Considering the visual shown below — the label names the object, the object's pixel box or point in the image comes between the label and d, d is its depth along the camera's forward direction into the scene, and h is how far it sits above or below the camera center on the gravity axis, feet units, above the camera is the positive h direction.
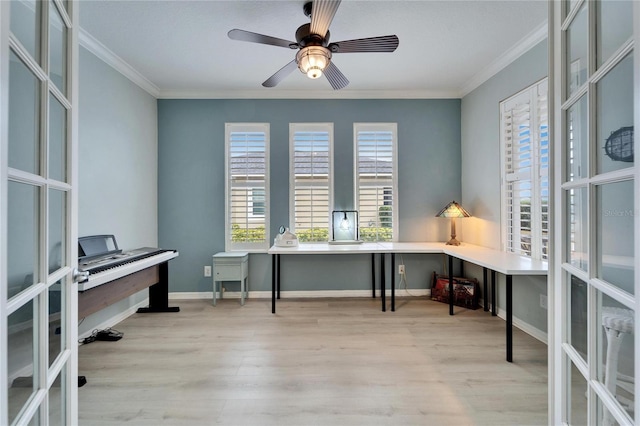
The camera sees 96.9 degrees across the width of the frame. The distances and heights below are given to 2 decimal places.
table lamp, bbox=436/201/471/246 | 10.85 +0.06
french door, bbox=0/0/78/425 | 2.36 +0.03
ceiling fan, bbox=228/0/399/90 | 6.35 +3.99
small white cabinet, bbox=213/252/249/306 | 11.08 -2.15
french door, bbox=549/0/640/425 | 2.53 +0.04
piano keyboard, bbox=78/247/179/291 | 6.63 -1.39
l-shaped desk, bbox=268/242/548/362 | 7.03 -1.31
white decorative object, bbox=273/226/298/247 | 10.91 -1.00
